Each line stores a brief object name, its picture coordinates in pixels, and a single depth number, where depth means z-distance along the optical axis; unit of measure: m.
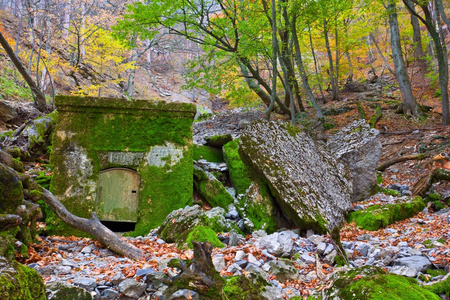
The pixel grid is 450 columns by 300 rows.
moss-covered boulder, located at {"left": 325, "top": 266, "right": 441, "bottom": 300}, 2.20
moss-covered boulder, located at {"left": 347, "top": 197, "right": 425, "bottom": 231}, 4.99
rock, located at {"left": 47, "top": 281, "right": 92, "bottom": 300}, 2.37
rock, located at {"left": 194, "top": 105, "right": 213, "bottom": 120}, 17.35
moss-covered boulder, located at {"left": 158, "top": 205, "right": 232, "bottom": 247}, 4.07
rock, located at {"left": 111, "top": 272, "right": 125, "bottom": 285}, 2.81
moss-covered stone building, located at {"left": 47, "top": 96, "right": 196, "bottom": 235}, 5.64
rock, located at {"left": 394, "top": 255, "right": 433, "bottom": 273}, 3.00
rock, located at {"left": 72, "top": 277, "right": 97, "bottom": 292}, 2.66
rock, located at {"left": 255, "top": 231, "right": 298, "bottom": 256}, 3.55
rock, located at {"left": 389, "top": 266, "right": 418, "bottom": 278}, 2.85
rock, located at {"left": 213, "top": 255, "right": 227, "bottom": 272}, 3.15
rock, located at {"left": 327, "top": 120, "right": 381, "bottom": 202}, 6.66
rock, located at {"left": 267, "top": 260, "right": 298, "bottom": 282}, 3.06
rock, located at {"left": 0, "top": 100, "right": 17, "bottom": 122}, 9.59
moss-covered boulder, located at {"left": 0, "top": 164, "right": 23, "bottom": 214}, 3.46
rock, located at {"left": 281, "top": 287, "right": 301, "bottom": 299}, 2.76
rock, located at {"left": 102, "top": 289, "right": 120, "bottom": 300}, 2.61
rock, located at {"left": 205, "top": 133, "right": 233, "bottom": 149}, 8.31
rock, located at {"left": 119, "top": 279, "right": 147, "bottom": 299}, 2.64
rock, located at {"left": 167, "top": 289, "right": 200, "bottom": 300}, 2.35
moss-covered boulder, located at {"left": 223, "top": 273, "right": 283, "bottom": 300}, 2.35
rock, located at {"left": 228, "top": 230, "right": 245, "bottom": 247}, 4.11
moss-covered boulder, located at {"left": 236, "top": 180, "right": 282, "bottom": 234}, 5.34
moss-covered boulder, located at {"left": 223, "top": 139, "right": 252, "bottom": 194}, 6.88
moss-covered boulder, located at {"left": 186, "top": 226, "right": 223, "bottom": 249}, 3.98
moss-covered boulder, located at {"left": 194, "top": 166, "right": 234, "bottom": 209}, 6.44
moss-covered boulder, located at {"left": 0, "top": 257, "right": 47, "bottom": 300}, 1.77
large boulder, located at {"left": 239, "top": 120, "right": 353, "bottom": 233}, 4.89
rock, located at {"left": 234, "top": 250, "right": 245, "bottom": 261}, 3.36
